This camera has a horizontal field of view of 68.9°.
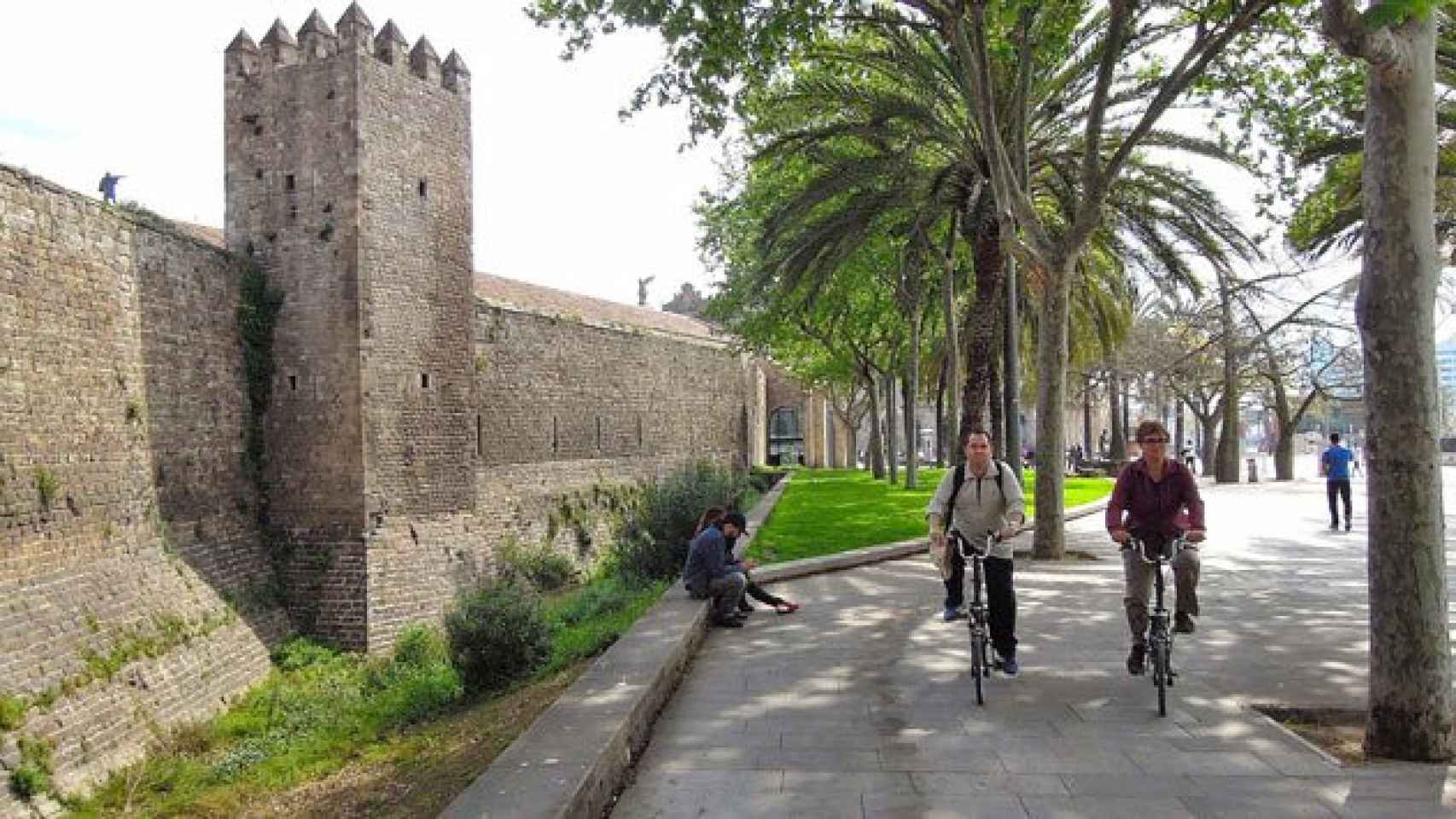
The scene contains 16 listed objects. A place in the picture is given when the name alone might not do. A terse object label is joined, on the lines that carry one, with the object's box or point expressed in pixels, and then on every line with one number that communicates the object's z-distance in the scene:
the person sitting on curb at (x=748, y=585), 8.86
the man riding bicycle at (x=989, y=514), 6.23
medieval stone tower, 16.25
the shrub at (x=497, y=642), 8.77
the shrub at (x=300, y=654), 14.94
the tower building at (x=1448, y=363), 130.32
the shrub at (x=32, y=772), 9.12
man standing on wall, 16.60
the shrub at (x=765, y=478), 34.81
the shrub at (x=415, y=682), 9.77
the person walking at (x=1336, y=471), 15.40
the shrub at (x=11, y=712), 9.41
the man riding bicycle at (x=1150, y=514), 5.96
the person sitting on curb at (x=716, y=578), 8.48
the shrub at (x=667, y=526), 12.56
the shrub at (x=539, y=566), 19.77
